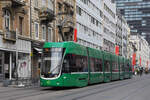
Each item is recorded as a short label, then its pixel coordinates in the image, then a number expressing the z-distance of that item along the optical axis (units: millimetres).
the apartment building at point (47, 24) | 37531
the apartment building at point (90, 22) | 57438
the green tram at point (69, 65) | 22141
